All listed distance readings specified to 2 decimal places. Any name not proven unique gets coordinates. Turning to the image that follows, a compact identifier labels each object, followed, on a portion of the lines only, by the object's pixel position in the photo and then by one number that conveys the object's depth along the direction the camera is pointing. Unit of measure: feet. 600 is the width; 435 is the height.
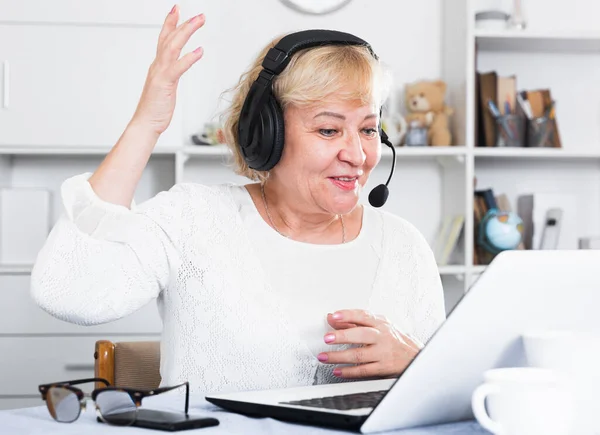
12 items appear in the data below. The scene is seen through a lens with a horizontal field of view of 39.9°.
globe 9.16
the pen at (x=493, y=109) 9.39
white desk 2.52
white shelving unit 8.79
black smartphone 2.52
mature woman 3.78
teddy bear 9.50
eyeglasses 2.62
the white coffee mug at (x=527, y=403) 2.15
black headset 4.35
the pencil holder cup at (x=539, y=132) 9.47
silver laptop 2.28
